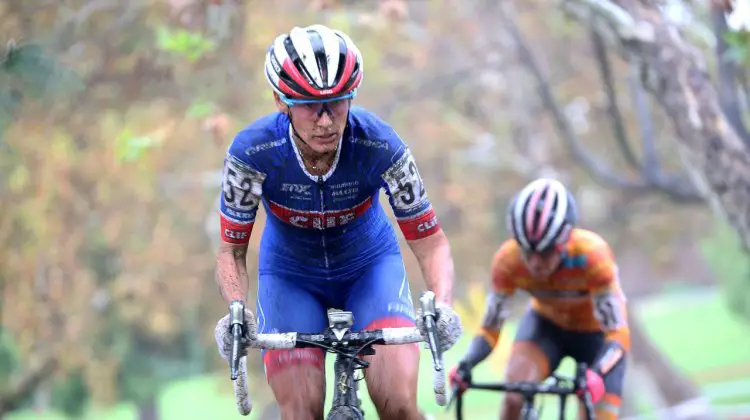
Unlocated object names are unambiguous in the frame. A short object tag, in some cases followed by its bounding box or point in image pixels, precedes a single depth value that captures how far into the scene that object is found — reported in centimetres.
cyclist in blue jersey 893
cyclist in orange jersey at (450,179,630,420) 1409
